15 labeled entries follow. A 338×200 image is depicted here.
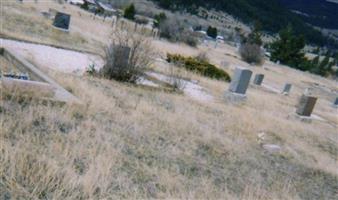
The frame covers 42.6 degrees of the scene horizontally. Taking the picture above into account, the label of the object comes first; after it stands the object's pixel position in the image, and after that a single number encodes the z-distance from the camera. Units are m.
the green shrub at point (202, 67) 19.79
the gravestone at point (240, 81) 14.32
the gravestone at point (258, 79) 23.02
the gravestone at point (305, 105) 14.62
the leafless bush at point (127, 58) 12.08
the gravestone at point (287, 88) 23.91
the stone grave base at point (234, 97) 13.98
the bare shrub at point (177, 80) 13.23
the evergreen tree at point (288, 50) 56.28
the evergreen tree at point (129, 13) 51.31
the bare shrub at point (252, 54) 41.35
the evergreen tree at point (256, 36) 53.55
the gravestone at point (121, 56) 12.01
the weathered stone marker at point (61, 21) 20.25
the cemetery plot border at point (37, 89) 6.32
